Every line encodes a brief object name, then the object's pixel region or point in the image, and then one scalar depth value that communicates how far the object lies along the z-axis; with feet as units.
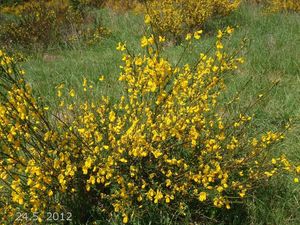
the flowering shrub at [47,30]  23.21
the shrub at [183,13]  20.86
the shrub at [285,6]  25.35
